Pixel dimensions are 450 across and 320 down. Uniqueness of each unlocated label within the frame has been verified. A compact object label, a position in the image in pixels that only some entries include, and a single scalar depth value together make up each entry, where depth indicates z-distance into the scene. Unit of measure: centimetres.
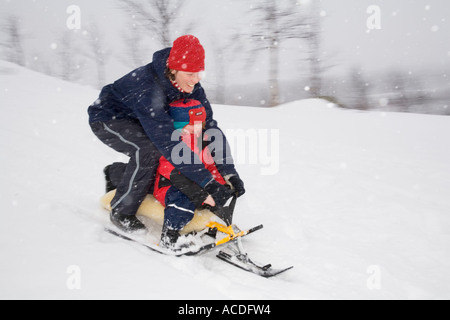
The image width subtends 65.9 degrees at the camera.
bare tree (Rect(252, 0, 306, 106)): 1462
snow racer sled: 299
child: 309
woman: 303
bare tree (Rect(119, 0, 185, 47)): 1848
